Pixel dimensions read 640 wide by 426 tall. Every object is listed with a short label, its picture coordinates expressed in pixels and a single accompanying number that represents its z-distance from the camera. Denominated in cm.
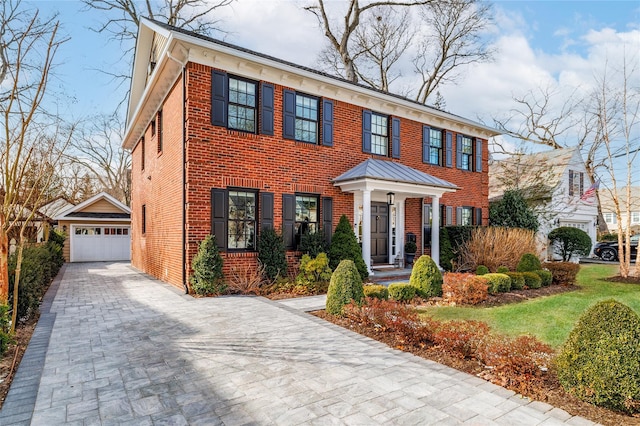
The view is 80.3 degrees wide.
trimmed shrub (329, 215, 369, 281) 1066
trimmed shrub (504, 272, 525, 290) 961
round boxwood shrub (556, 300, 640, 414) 324
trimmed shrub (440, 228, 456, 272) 1378
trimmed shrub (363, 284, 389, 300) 753
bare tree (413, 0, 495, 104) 2427
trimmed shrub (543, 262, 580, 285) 1062
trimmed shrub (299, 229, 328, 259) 1041
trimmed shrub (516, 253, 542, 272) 1067
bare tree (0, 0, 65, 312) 486
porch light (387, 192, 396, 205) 1242
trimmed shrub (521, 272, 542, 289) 993
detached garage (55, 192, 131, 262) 2066
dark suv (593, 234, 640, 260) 2073
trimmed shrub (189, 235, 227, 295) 877
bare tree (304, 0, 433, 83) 2253
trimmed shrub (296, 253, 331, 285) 962
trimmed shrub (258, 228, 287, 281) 970
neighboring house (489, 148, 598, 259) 2105
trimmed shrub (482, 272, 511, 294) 894
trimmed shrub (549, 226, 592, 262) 1817
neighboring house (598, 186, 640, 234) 4049
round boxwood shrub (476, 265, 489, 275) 1044
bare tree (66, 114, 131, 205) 2973
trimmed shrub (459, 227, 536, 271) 1169
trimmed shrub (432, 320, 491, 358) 464
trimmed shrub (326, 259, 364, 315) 669
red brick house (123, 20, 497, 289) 928
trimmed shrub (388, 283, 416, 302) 805
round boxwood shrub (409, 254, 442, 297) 848
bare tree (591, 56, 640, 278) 1201
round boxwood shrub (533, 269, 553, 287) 1038
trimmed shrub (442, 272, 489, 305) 808
